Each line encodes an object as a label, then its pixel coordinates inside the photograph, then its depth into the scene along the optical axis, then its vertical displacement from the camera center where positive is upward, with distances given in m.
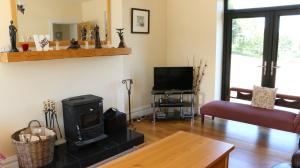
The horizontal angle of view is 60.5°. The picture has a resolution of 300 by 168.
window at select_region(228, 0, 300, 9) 4.05 +0.91
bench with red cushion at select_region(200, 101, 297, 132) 3.49 -0.83
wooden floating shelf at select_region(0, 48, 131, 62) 2.61 +0.05
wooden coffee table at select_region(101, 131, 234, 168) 2.06 -0.83
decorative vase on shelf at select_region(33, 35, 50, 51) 2.91 +0.18
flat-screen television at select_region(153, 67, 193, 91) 4.66 -0.36
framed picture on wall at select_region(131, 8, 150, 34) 4.50 +0.67
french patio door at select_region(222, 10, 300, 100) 4.09 +0.12
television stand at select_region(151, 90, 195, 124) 4.58 -0.81
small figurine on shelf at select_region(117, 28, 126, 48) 3.80 +0.27
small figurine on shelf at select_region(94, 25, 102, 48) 3.53 +0.27
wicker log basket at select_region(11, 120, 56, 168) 2.62 -0.96
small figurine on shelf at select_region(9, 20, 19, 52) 2.67 +0.23
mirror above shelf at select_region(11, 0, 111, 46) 2.92 +0.50
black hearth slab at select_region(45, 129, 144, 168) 2.83 -1.11
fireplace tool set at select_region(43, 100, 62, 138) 3.12 -0.68
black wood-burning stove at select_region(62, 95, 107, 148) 3.09 -0.77
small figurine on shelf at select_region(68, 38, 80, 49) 3.26 +0.18
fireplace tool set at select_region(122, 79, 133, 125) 4.44 -0.49
